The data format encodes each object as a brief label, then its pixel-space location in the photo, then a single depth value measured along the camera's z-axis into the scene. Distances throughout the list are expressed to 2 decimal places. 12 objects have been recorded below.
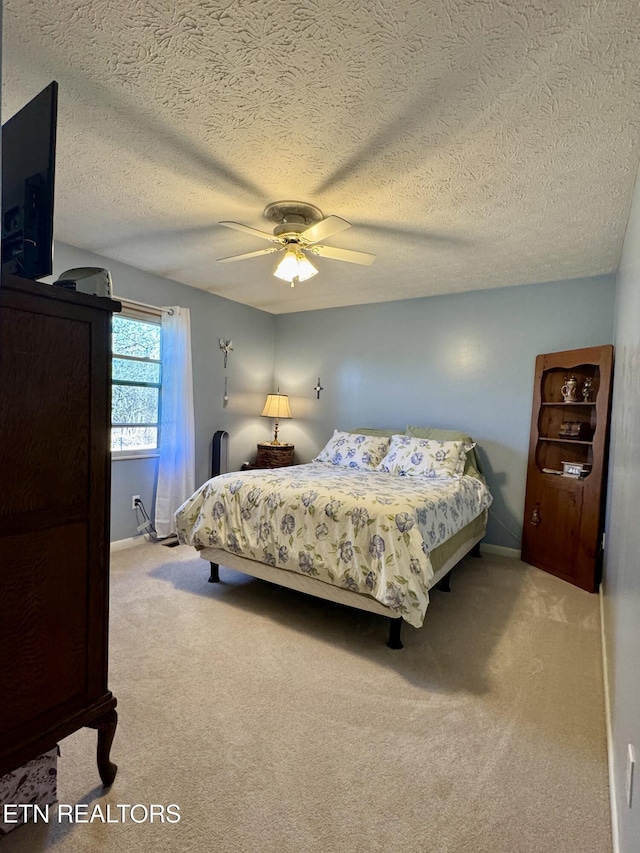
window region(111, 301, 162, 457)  3.71
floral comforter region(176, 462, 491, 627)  2.24
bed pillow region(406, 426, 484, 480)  3.75
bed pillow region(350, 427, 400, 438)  4.30
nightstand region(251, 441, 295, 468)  4.75
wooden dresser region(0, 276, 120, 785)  1.09
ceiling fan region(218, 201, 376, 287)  2.42
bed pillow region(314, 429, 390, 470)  3.99
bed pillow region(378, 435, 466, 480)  3.55
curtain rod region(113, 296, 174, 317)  3.68
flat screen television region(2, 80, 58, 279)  1.12
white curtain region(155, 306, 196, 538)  3.90
